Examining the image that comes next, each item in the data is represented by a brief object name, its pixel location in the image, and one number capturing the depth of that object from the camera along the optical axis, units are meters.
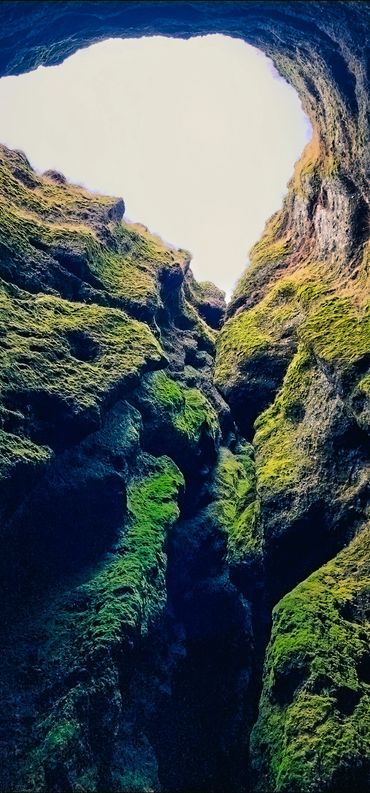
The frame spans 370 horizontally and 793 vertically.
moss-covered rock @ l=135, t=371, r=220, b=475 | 19.05
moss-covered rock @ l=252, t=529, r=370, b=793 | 10.91
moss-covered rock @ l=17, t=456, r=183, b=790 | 10.93
